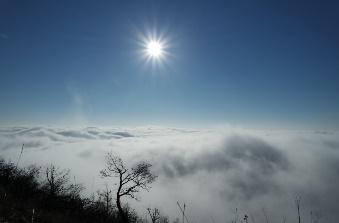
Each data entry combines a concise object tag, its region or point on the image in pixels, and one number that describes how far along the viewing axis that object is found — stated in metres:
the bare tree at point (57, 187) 36.29
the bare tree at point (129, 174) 28.66
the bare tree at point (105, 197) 35.56
